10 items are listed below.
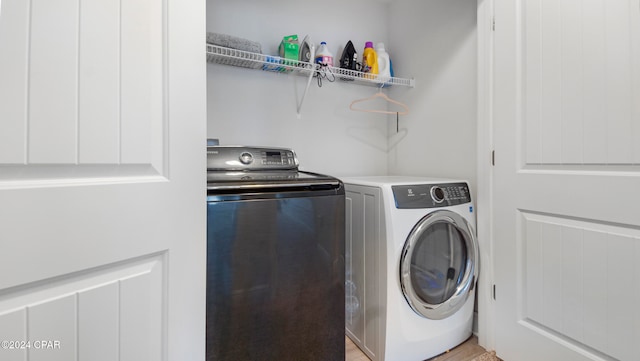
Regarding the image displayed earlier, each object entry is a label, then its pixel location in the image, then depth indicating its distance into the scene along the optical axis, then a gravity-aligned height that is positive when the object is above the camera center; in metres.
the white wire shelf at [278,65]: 1.60 +0.77
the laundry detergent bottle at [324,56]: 1.98 +0.90
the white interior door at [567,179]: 1.10 +0.01
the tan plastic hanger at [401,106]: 2.26 +0.60
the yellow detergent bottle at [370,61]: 2.13 +0.93
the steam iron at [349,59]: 2.09 +0.93
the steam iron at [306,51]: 1.87 +0.88
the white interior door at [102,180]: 0.53 +0.00
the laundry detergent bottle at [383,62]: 2.21 +0.95
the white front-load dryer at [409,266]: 1.45 -0.49
